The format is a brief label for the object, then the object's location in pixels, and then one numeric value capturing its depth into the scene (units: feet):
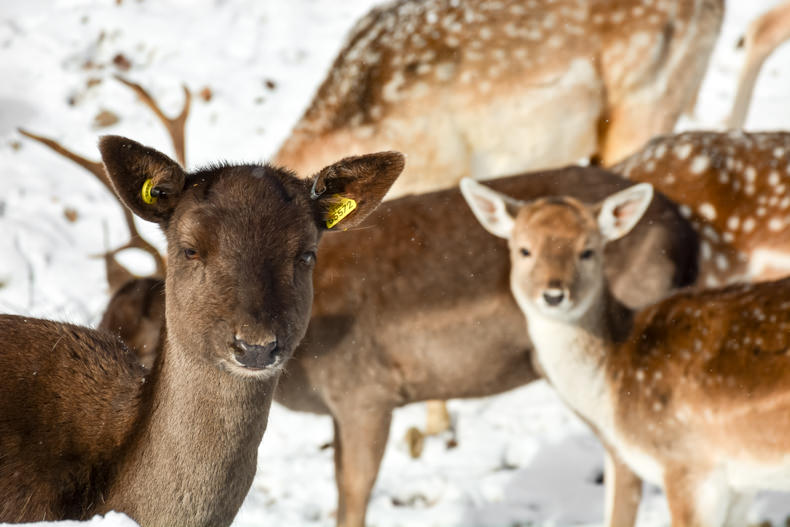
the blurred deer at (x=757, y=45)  43.50
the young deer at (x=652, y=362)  22.30
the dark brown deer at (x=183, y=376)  15.38
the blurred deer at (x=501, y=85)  38.04
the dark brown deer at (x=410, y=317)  26.25
